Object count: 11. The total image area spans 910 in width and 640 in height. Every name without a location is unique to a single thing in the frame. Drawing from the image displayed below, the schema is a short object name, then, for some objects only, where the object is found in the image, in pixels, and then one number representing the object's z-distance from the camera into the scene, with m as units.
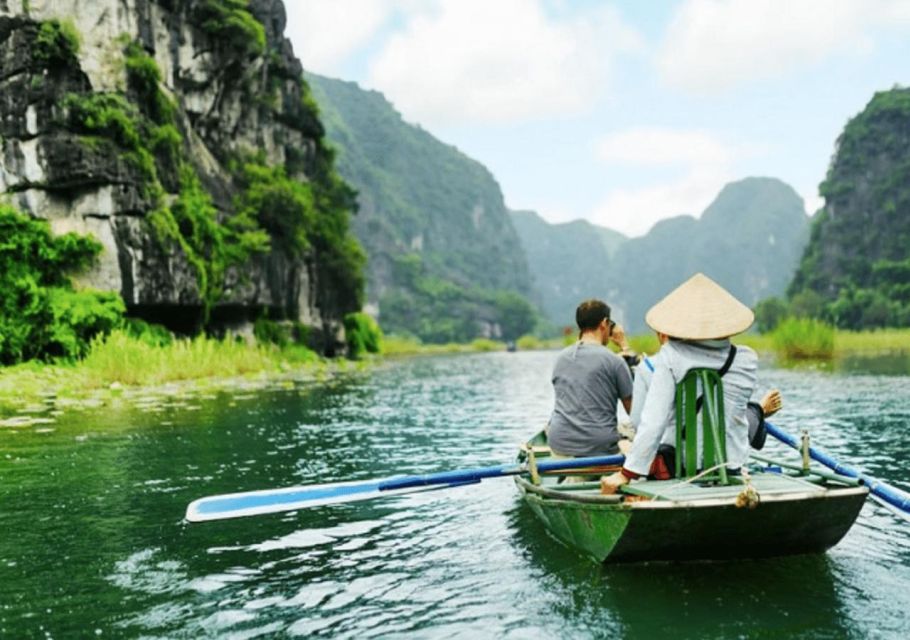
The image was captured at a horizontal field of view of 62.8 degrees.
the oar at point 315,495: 5.22
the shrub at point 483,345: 87.94
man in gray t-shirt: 5.77
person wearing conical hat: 4.58
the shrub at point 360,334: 42.53
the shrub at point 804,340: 31.48
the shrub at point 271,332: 31.12
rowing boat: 4.16
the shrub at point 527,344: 91.50
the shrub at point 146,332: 22.34
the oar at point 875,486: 4.36
